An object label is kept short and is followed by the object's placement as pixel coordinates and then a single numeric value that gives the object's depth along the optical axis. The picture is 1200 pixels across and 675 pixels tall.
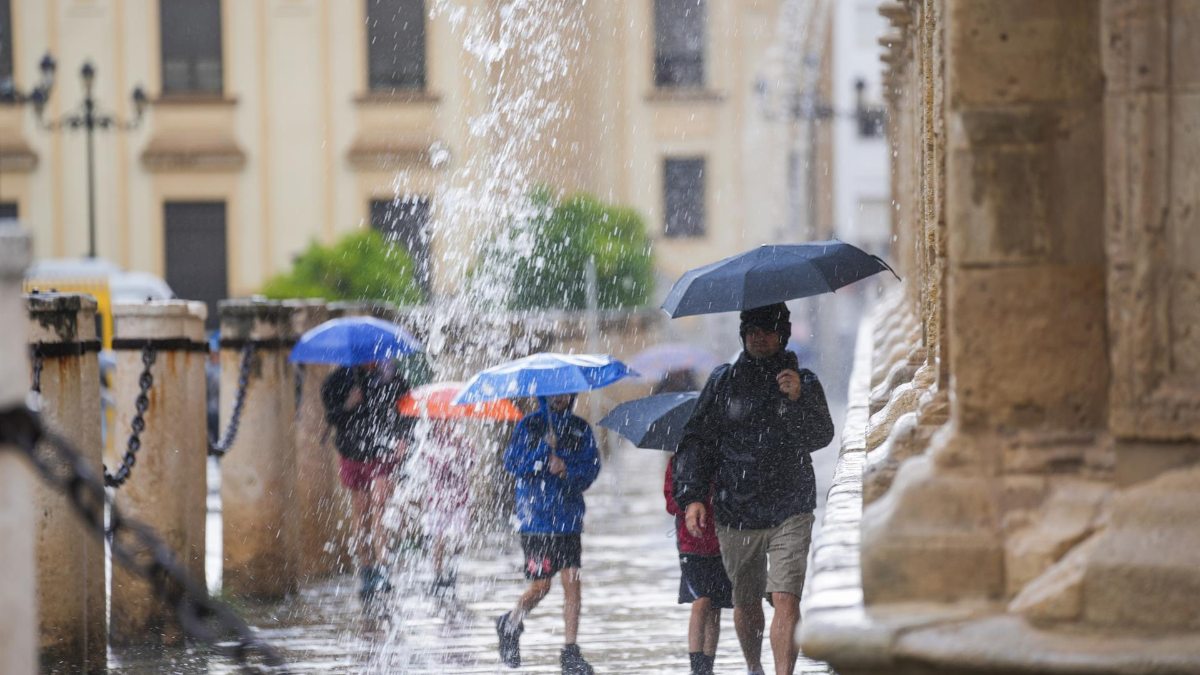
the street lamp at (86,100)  56.94
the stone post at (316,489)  26.06
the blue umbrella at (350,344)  24.55
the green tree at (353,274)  57.16
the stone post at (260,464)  24.19
